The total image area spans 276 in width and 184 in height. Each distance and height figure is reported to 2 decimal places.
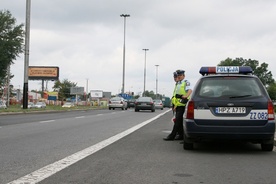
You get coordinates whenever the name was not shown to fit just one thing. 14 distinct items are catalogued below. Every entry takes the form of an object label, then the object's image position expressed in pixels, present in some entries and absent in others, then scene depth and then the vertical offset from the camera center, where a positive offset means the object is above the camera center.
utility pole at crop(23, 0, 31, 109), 30.61 +4.33
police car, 7.53 -0.16
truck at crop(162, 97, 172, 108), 79.01 +0.07
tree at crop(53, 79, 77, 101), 147.12 +4.79
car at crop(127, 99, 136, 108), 55.59 -0.16
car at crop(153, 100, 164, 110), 49.28 -0.22
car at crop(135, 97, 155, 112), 34.75 -0.17
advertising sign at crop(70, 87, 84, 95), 80.38 +2.26
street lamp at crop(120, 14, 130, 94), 66.12 +14.27
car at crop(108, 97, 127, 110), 43.00 -0.13
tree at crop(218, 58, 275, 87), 132.82 +12.50
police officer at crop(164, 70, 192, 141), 9.52 +0.06
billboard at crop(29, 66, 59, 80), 86.25 +6.24
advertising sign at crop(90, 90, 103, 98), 106.16 +1.99
